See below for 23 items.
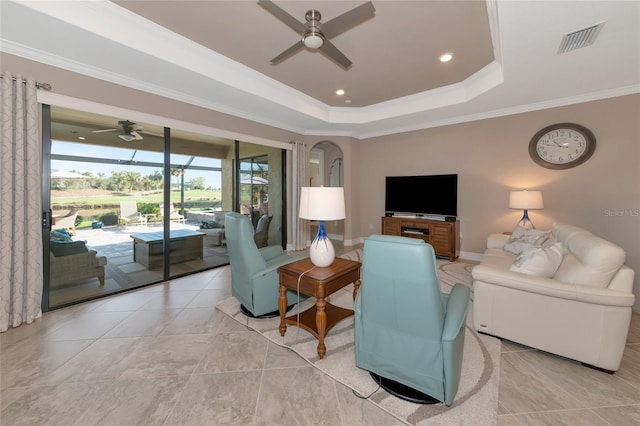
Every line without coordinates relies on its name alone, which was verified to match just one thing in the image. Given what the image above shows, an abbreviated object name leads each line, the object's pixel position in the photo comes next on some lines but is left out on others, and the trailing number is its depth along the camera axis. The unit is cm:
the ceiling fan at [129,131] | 326
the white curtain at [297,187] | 551
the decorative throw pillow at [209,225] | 432
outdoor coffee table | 365
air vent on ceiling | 221
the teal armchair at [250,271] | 243
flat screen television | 489
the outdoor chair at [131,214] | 339
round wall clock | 368
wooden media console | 472
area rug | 150
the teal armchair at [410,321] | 136
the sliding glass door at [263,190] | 487
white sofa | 179
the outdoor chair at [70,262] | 282
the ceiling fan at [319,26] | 192
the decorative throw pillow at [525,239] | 302
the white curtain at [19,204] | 238
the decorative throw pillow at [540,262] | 215
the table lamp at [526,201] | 376
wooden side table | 199
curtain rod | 255
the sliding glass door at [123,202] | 286
